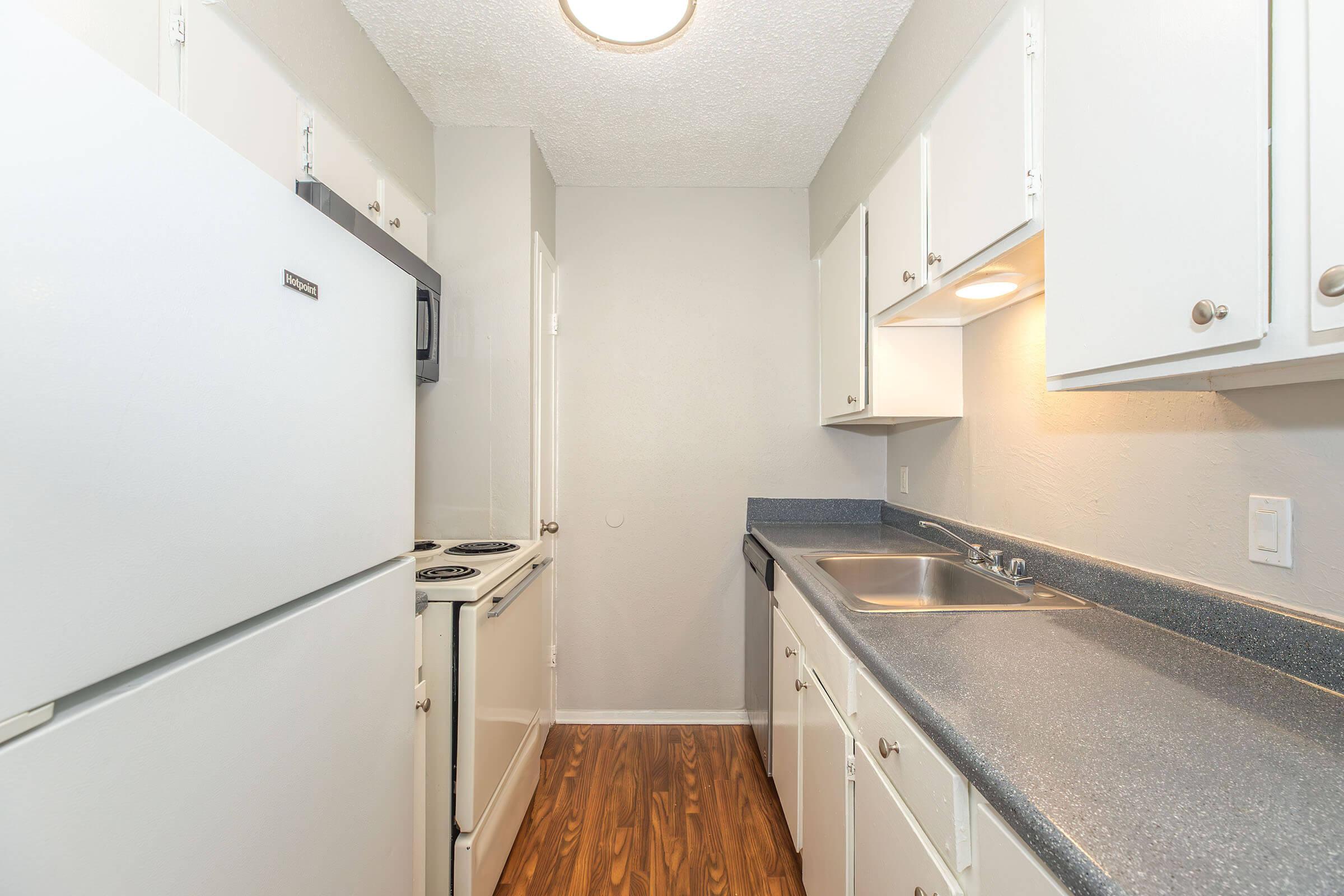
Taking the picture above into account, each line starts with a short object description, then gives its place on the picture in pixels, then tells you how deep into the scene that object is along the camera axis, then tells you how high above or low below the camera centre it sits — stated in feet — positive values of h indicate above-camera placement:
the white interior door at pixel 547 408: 7.67 +0.54
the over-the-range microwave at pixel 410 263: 3.61 +1.55
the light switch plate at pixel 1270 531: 2.92 -0.42
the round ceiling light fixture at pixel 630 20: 4.78 +3.68
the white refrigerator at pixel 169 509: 1.40 -0.21
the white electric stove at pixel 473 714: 4.77 -2.42
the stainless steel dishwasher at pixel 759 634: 6.98 -2.47
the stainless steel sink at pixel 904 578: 5.59 -1.34
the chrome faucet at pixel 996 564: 4.78 -1.04
